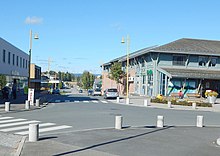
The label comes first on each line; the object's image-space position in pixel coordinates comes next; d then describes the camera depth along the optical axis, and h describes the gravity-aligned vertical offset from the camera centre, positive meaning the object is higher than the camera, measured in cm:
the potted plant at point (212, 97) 3719 -128
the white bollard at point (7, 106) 2173 -155
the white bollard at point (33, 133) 1064 -164
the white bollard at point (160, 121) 1543 -173
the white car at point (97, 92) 5833 -147
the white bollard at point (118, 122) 1408 -165
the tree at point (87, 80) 11282 +154
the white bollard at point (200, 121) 1642 -181
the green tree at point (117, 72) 6141 +246
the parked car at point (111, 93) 4563 -120
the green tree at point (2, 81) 3947 +28
